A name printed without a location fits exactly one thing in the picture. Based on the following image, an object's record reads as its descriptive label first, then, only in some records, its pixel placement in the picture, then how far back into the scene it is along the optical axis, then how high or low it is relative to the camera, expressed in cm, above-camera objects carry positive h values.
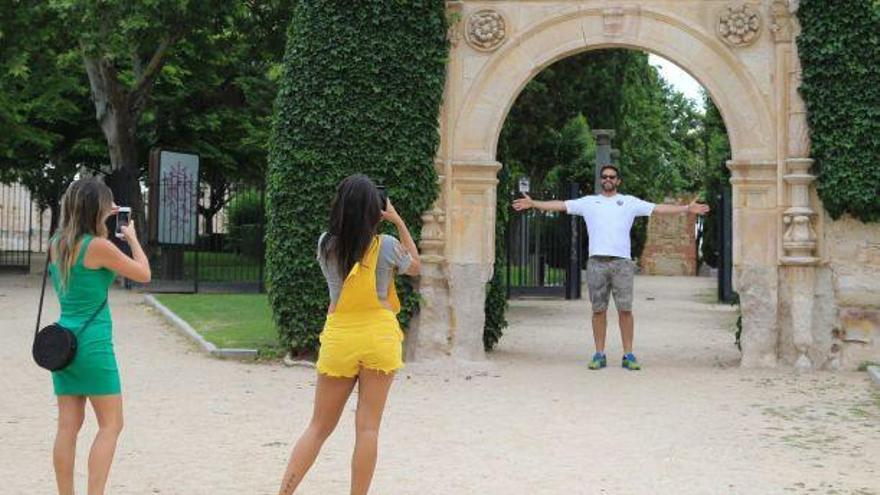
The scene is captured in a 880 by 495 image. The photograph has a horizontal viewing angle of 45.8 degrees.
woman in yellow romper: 464 -30
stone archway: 1038 +135
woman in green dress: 467 -24
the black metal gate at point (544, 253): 2002 +27
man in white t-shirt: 1026 +22
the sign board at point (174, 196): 2033 +132
